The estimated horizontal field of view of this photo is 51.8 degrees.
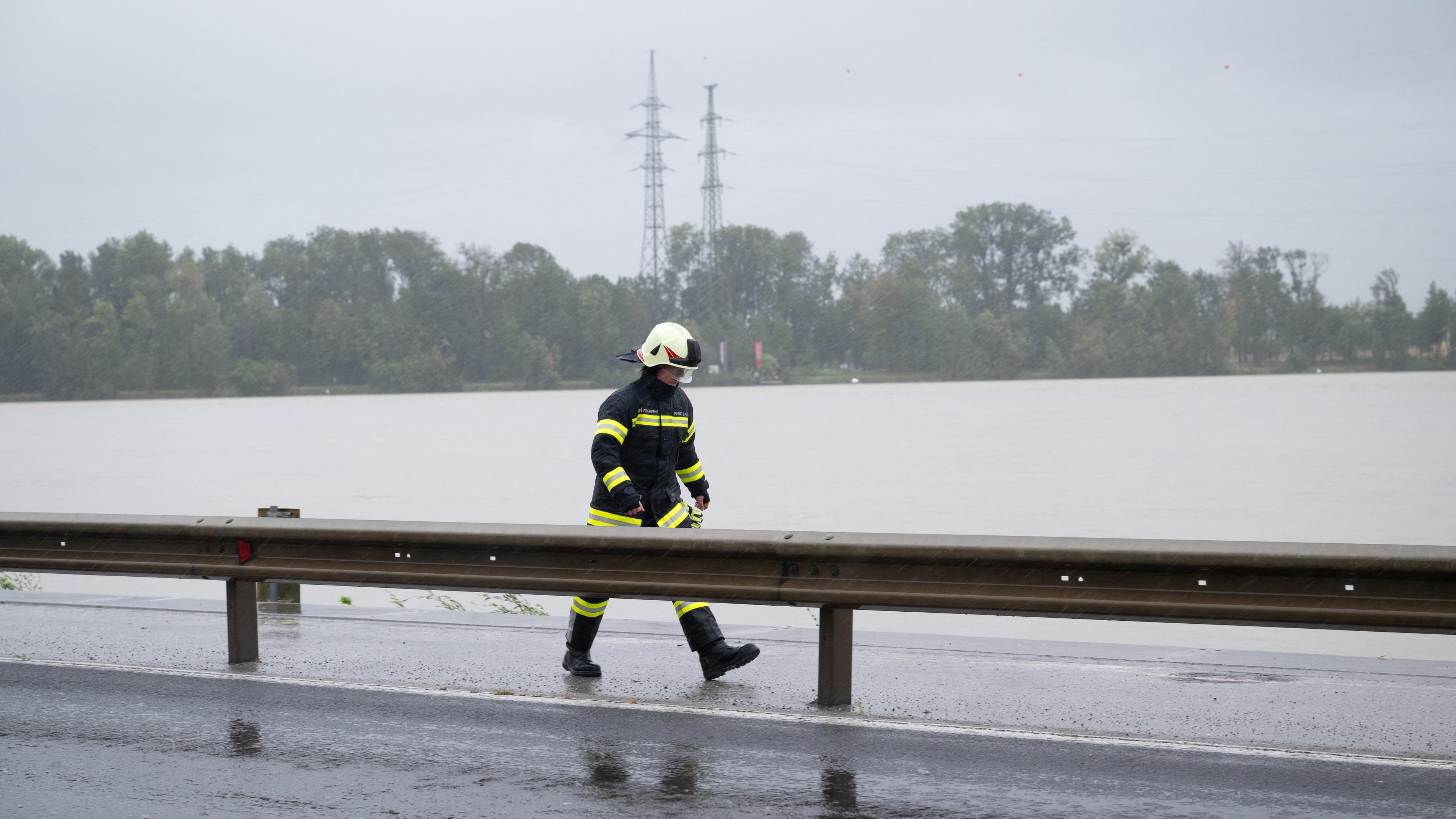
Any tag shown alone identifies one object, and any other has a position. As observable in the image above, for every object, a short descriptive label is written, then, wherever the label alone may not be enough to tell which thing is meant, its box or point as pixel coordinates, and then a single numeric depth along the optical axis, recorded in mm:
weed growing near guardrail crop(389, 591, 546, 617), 12188
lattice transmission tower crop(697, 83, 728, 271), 90875
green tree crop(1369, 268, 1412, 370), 130250
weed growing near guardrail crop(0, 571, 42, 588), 13406
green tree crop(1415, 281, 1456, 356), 128250
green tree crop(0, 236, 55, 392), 110875
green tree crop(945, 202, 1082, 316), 139625
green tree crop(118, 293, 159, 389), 115500
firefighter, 7086
